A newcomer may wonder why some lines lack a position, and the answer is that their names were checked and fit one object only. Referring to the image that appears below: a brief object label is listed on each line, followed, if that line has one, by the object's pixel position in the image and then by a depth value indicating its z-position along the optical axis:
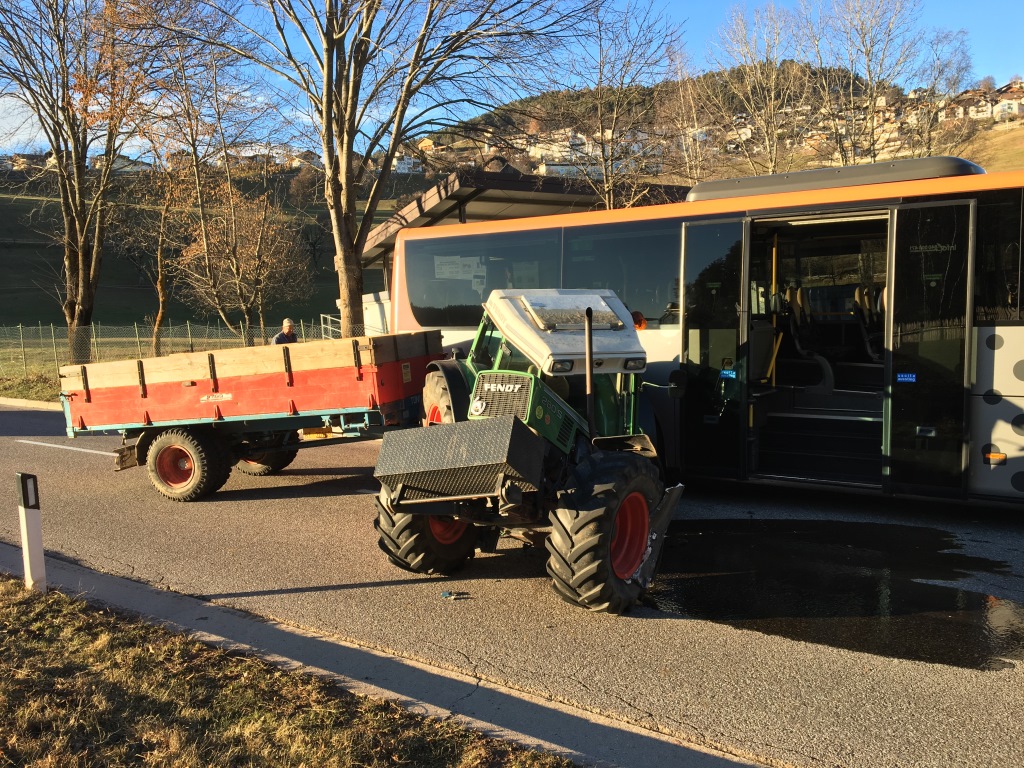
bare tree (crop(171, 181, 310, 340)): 23.12
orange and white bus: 7.48
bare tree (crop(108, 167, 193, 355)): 22.08
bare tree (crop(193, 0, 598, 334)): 15.72
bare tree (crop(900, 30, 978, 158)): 22.94
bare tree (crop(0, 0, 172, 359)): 17.34
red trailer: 8.21
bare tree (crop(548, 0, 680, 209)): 17.39
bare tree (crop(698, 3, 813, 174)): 22.44
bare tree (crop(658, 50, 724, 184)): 19.94
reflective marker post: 6.04
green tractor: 5.19
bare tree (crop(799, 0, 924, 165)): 22.59
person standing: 12.45
